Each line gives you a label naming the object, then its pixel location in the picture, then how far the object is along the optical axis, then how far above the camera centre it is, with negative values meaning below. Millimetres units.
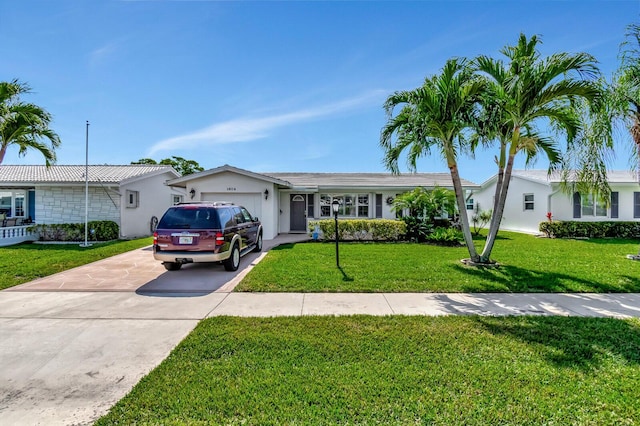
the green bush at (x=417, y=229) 14016 -688
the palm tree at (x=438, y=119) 7902 +2723
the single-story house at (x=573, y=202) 16047 +647
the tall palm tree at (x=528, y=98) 7219 +2977
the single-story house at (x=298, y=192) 14617 +1206
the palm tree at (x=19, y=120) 9500 +3170
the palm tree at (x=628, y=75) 8320 +3901
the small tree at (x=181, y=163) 44734 +7883
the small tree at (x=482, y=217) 16062 -226
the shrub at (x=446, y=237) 13102 -997
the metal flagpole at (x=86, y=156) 12281 +2446
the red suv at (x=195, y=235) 7312 -517
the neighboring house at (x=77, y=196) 14870 +967
